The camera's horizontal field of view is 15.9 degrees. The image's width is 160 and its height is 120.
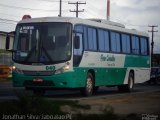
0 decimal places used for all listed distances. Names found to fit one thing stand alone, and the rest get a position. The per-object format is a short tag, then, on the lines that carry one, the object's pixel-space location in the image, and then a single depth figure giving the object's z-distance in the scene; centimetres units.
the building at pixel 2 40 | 7258
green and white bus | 2247
